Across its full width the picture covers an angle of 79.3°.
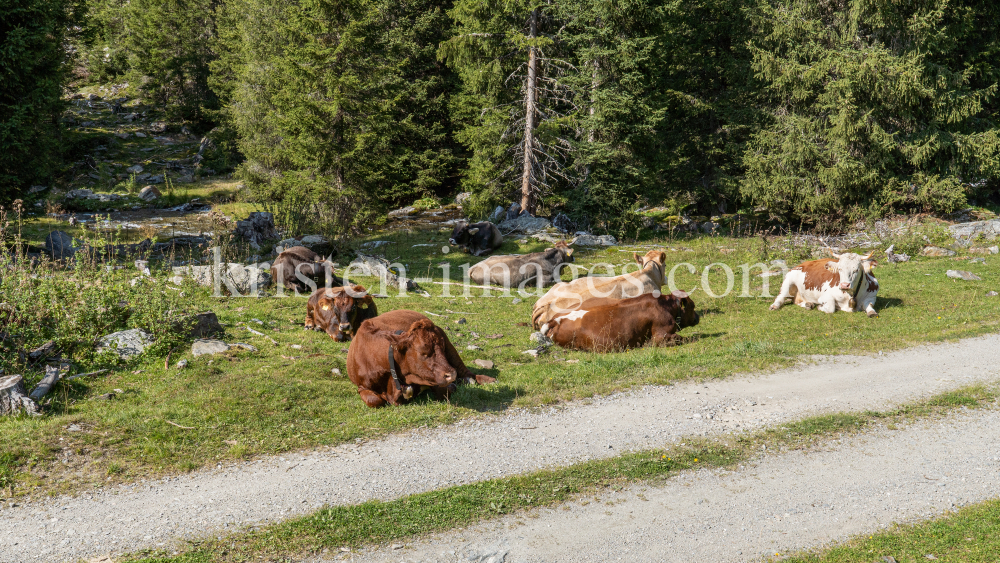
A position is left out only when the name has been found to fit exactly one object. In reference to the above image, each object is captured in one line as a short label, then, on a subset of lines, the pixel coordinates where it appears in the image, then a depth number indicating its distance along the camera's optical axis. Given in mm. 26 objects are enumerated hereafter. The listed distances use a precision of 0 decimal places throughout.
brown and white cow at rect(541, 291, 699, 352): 12094
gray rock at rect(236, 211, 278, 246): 21756
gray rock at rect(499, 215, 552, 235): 26469
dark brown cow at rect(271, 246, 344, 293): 15758
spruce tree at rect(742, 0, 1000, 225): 24703
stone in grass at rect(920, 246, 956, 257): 20469
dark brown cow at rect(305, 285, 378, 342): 11898
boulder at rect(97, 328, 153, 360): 9630
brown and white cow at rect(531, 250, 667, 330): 13328
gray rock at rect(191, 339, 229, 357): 10008
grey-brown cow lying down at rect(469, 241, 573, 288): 19016
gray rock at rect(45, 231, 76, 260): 17547
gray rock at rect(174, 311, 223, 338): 10588
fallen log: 7758
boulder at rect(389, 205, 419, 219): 32812
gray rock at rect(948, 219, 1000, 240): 22250
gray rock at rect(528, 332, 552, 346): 12289
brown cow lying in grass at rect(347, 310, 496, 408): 8555
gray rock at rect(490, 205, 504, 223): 28422
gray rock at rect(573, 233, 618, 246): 24689
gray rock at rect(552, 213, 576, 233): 27141
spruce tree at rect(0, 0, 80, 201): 16438
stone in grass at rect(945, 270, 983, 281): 16859
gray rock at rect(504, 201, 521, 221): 28141
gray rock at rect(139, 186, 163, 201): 35844
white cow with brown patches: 14031
